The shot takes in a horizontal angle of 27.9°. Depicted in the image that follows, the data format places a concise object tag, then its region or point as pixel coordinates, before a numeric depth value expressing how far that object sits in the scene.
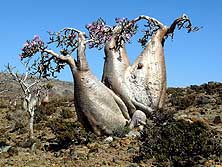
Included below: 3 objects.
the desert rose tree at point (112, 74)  15.04
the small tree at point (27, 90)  19.03
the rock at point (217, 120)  18.21
